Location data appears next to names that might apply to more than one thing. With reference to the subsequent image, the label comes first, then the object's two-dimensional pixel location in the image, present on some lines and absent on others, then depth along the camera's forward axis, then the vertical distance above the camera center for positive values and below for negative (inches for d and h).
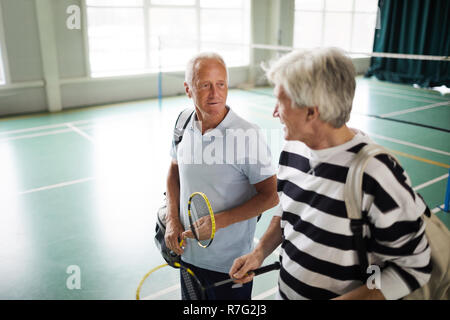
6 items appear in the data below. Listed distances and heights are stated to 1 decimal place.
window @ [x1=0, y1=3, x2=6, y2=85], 399.6 -13.9
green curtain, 645.3 +11.5
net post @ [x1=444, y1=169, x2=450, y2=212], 220.0 -84.2
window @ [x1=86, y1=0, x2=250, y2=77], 479.5 +17.5
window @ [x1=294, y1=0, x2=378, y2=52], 661.3 +38.6
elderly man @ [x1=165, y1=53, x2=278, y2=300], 93.7 -31.7
